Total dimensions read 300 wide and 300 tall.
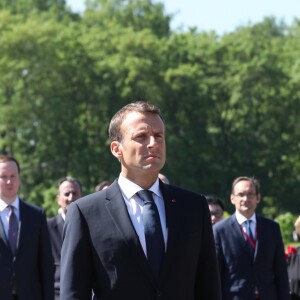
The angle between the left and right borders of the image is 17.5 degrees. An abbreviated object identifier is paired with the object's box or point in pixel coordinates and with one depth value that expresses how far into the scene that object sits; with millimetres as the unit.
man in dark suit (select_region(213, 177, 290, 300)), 11250
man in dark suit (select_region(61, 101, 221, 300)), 5332
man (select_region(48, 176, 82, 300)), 12416
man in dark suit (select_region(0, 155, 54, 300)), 10258
